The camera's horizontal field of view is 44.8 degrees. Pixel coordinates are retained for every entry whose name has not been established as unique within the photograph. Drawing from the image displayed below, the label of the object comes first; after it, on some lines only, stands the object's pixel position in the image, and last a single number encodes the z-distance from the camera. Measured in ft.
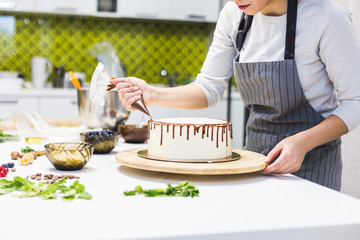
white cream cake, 3.78
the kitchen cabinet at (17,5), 13.33
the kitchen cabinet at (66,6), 13.65
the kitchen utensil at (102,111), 5.97
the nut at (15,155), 4.24
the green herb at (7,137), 5.41
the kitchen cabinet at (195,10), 14.70
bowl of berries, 4.49
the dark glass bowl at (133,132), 5.38
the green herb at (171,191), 2.97
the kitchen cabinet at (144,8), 14.30
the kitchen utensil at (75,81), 5.27
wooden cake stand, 3.39
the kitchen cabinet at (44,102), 12.77
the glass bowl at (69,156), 3.67
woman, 4.42
